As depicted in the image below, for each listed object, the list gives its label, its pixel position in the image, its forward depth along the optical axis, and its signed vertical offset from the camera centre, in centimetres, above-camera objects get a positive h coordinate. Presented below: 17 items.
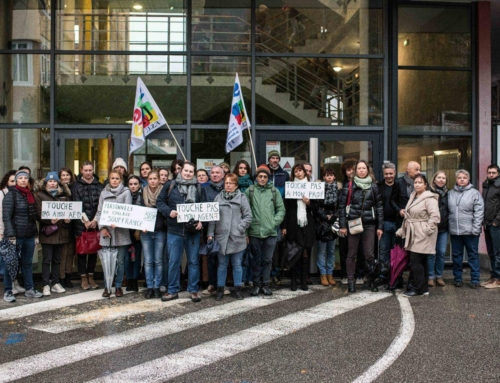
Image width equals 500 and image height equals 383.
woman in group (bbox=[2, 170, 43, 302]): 836 -53
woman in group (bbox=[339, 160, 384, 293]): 898 -43
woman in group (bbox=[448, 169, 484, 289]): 928 -56
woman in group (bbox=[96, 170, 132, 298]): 868 -67
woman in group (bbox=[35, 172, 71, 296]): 890 -72
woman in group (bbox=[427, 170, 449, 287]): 942 -81
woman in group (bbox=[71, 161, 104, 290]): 914 -18
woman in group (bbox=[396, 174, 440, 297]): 847 -63
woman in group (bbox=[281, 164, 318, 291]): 905 -59
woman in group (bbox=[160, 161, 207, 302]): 835 -65
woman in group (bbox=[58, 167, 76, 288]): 935 -108
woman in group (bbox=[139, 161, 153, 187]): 952 +26
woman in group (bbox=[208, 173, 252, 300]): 841 -58
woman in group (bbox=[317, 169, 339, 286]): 927 -52
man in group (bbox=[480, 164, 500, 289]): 930 -52
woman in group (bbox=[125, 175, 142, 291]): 889 -102
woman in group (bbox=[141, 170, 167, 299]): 860 -88
